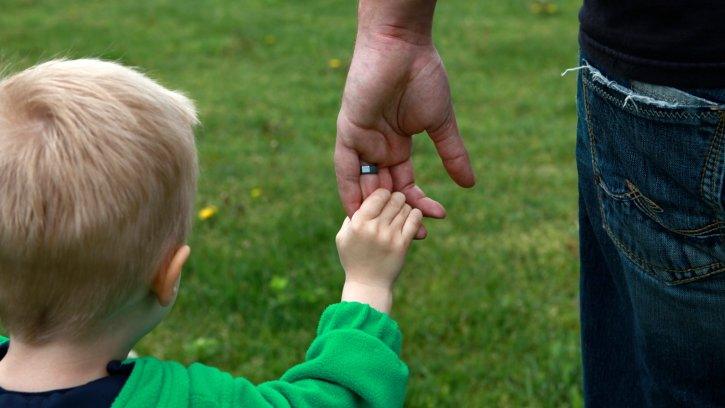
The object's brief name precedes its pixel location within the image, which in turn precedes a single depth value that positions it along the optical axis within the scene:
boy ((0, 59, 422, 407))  1.40
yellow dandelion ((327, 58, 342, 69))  7.34
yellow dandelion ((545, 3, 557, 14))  8.80
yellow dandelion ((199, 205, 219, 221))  4.58
